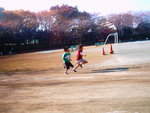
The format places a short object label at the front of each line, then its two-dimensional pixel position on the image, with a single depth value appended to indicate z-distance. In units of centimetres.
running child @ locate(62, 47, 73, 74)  915
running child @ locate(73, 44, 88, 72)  948
